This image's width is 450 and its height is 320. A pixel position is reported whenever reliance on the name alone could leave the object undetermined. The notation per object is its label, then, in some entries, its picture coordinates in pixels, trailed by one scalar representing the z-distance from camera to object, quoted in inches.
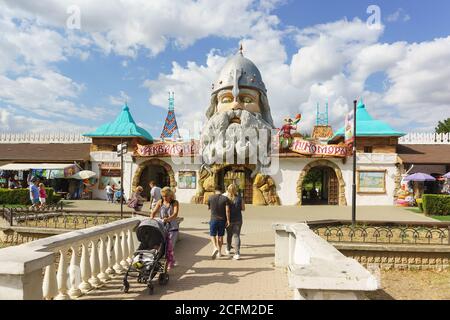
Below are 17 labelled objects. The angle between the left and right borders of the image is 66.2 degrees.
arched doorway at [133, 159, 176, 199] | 999.0
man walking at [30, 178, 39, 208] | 593.6
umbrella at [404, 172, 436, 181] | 879.2
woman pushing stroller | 258.2
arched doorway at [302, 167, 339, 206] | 951.6
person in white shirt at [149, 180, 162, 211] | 407.8
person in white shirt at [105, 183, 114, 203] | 940.6
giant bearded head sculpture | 906.7
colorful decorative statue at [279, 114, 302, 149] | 939.3
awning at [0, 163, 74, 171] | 992.9
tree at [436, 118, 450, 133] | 1899.6
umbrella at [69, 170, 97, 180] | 993.9
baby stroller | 216.5
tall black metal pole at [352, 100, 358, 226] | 442.9
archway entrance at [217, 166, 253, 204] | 943.0
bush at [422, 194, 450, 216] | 705.6
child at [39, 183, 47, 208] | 614.7
